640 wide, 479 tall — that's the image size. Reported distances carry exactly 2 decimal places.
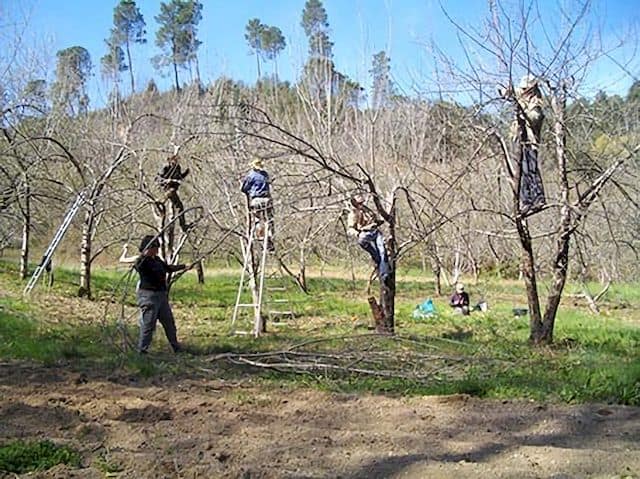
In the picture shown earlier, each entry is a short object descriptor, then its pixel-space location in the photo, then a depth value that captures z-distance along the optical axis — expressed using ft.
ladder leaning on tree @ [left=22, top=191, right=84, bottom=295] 32.76
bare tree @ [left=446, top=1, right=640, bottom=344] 28.32
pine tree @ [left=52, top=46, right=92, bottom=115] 61.41
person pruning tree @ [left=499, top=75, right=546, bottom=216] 28.35
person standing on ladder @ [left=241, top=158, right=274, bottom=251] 34.01
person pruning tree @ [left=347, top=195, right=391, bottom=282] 34.86
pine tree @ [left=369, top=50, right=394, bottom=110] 58.44
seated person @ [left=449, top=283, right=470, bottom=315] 51.39
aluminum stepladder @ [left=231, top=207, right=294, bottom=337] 37.19
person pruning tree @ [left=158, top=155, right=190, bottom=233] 40.24
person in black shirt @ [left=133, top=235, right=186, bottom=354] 28.58
